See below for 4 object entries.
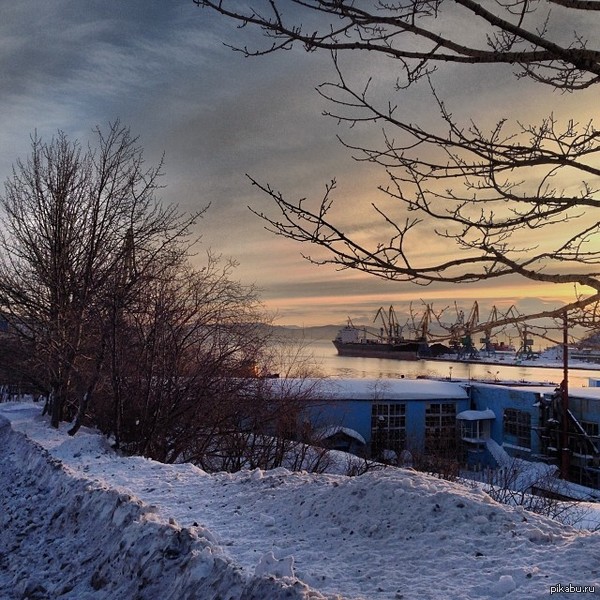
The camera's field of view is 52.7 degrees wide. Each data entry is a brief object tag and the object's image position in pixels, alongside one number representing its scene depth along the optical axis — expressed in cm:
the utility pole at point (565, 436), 2912
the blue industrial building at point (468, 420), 3009
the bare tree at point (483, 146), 330
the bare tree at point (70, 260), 1545
